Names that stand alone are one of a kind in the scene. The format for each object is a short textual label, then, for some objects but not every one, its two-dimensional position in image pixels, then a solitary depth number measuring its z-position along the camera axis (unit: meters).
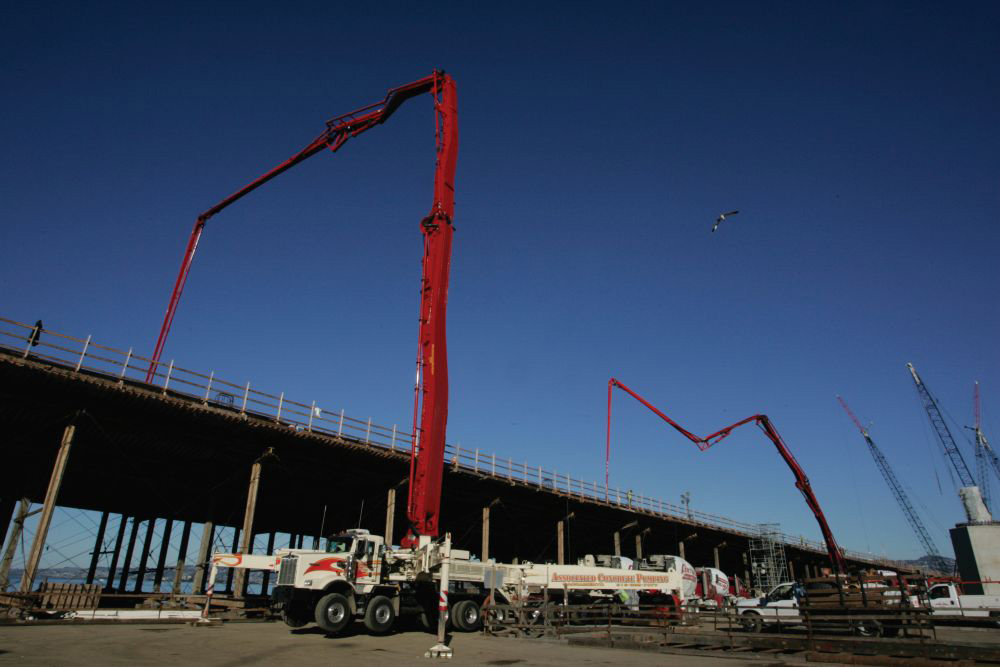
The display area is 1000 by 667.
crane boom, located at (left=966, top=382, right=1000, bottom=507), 120.62
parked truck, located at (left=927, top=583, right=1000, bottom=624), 26.94
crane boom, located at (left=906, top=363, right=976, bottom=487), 111.00
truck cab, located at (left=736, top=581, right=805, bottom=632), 22.59
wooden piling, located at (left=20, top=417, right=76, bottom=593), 20.86
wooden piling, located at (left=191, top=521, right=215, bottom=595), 27.69
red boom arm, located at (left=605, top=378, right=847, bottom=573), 47.31
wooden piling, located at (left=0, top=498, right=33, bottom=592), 21.89
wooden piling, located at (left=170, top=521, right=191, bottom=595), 44.35
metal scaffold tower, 59.59
